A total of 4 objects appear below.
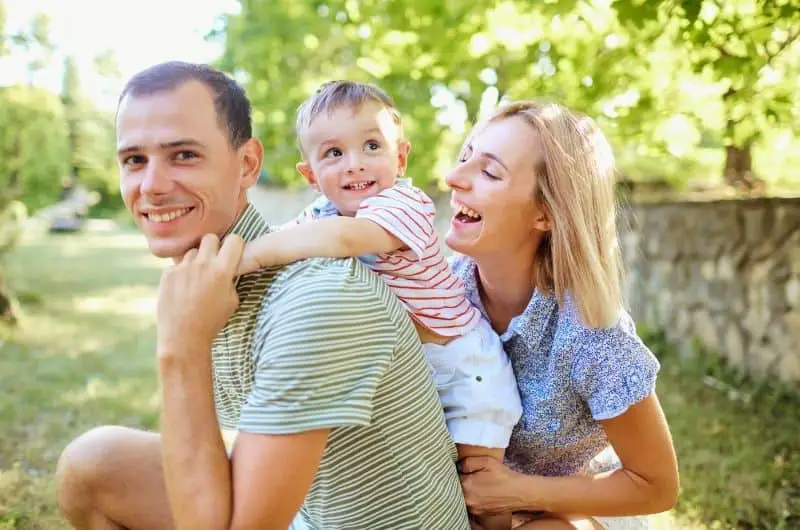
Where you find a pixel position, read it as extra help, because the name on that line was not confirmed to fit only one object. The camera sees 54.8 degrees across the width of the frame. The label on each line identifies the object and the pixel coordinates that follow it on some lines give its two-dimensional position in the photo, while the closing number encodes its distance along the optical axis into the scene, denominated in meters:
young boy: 2.01
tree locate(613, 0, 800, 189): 3.31
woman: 2.03
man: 1.47
